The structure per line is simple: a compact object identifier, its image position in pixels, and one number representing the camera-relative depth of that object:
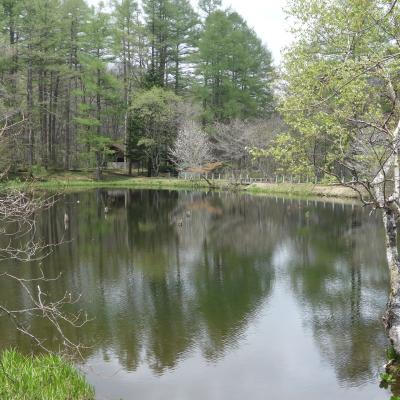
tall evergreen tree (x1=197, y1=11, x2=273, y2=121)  67.56
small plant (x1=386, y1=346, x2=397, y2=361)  10.48
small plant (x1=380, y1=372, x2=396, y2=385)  10.12
